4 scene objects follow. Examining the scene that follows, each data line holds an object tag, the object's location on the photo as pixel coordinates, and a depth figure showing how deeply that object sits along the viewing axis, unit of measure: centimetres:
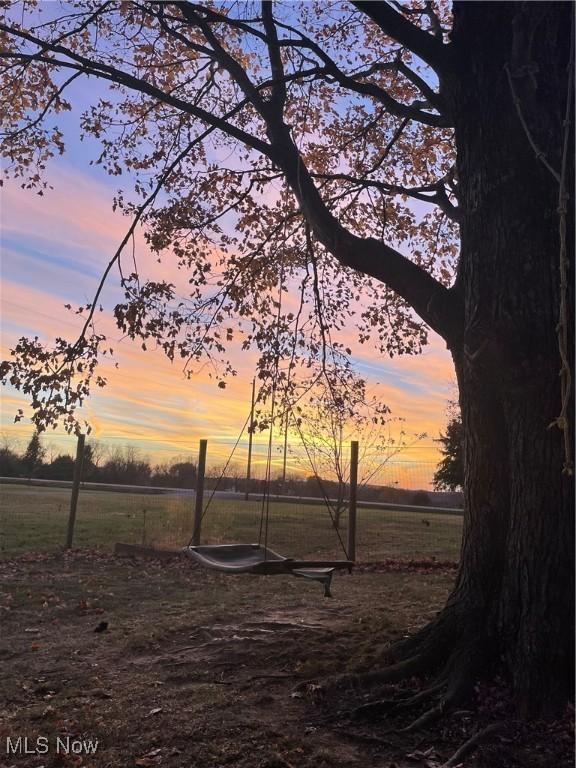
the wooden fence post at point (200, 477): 935
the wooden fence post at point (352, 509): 893
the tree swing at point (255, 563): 472
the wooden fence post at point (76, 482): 962
